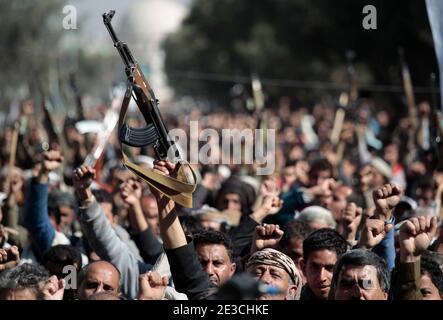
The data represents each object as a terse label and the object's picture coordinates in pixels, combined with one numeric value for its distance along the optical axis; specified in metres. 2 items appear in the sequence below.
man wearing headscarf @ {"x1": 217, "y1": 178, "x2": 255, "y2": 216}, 18.61
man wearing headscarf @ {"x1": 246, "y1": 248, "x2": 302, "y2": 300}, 10.45
